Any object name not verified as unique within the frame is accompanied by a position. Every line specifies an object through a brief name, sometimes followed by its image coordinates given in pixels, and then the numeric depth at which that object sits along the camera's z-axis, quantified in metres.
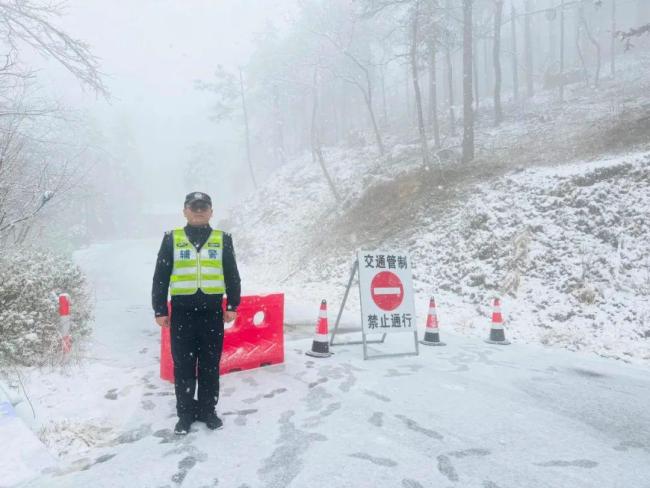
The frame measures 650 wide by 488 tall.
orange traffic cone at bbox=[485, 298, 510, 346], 8.12
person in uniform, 4.25
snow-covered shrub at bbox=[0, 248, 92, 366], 5.63
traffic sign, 7.04
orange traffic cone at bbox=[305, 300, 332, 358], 6.97
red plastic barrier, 6.05
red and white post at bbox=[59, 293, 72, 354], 6.28
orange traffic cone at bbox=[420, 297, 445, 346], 7.95
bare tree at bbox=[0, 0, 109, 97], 6.18
